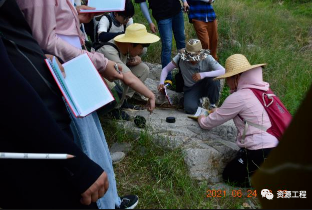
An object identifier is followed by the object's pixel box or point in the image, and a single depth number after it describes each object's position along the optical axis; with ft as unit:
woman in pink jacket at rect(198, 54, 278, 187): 10.66
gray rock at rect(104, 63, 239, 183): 11.18
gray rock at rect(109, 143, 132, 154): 11.54
